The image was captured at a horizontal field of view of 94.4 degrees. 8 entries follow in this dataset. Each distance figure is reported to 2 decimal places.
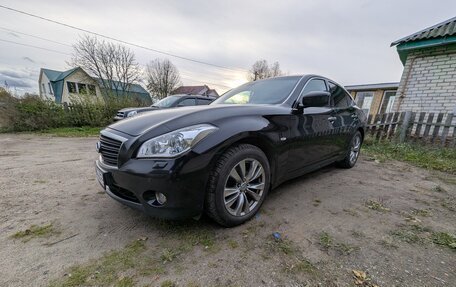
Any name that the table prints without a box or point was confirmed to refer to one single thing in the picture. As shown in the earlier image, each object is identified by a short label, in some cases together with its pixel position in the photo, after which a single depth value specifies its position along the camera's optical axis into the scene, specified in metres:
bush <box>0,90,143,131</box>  7.70
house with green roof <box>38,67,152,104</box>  27.19
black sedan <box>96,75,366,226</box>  1.59
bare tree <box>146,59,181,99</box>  35.28
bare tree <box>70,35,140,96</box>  25.83
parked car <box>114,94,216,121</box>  7.49
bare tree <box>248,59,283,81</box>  40.47
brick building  5.88
